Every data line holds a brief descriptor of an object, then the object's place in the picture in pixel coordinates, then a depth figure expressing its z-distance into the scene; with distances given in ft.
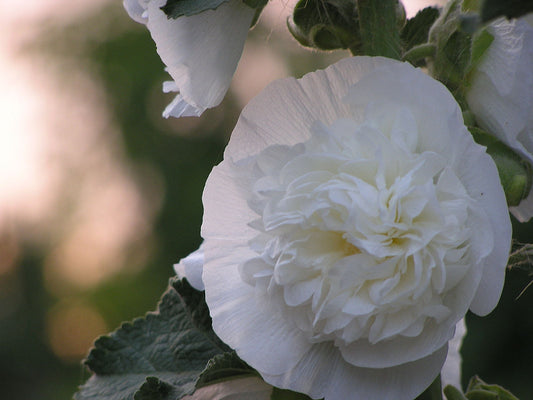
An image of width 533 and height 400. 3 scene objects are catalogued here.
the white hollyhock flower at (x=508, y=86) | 3.02
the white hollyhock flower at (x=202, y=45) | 3.09
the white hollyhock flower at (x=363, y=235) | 2.94
